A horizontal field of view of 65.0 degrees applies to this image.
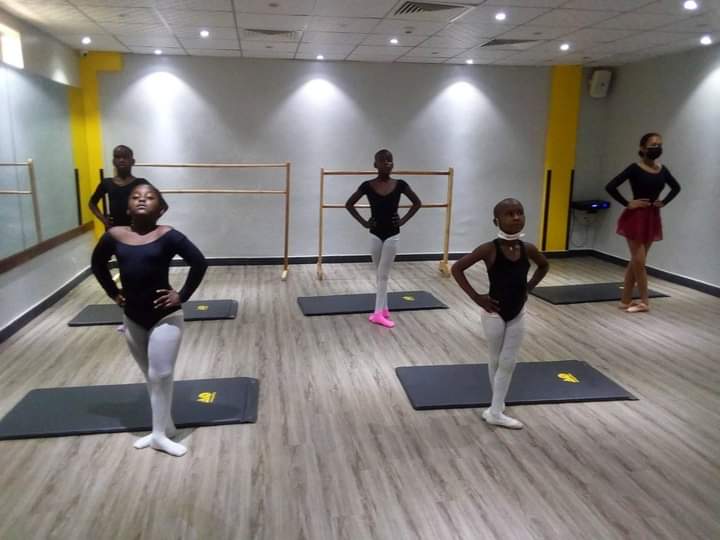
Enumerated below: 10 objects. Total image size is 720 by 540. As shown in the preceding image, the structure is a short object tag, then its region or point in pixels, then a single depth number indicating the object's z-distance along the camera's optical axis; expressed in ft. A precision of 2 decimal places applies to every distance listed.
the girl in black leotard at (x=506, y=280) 8.98
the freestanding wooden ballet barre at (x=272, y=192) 19.63
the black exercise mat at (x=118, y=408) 9.78
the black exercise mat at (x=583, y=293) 18.52
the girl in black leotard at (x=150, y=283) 8.30
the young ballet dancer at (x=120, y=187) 13.80
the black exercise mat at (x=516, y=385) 11.10
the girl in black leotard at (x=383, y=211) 14.71
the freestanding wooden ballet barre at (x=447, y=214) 20.89
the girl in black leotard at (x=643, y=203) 16.16
